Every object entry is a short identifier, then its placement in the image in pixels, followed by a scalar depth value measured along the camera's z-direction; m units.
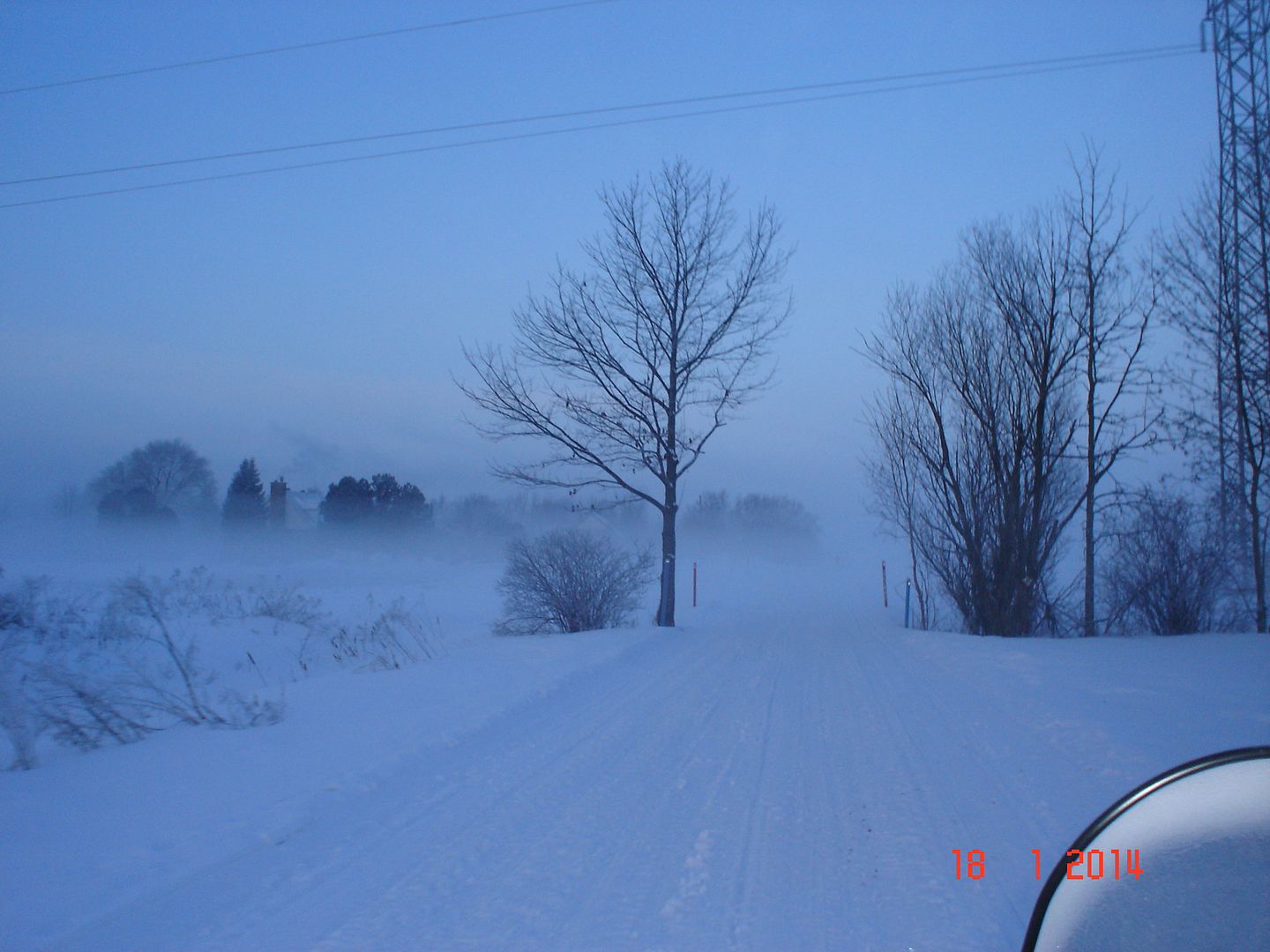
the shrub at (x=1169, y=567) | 16.66
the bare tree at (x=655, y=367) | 18.56
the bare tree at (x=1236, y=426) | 15.70
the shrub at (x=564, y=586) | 20.00
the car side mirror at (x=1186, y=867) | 1.84
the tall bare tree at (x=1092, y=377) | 16.53
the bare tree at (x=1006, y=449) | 16.97
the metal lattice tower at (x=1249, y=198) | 14.83
